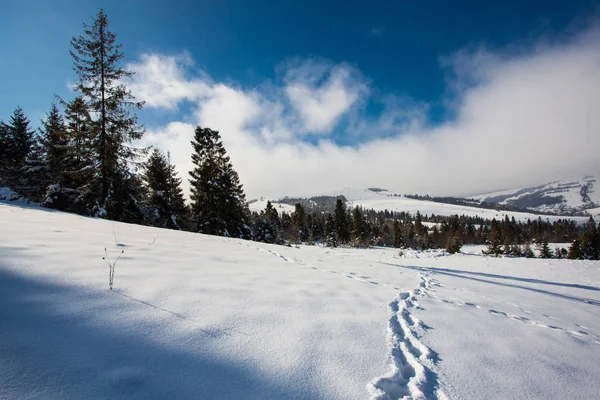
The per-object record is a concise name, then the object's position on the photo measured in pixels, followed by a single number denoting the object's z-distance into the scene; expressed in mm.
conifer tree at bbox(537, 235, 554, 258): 42538
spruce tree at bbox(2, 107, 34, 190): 23109
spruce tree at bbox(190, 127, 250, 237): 20844
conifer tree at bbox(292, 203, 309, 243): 62269
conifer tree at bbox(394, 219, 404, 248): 70812
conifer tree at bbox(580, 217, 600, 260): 44969
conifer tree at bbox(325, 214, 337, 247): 54012
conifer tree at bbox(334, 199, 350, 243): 53562
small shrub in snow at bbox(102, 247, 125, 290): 2938
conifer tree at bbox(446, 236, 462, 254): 38925
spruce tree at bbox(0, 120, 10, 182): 21406
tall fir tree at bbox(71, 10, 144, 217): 13570
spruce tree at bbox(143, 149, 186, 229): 20672
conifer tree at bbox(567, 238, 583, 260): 43375
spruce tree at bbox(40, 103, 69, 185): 15781
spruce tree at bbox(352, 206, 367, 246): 57828
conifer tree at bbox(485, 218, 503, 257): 47125
